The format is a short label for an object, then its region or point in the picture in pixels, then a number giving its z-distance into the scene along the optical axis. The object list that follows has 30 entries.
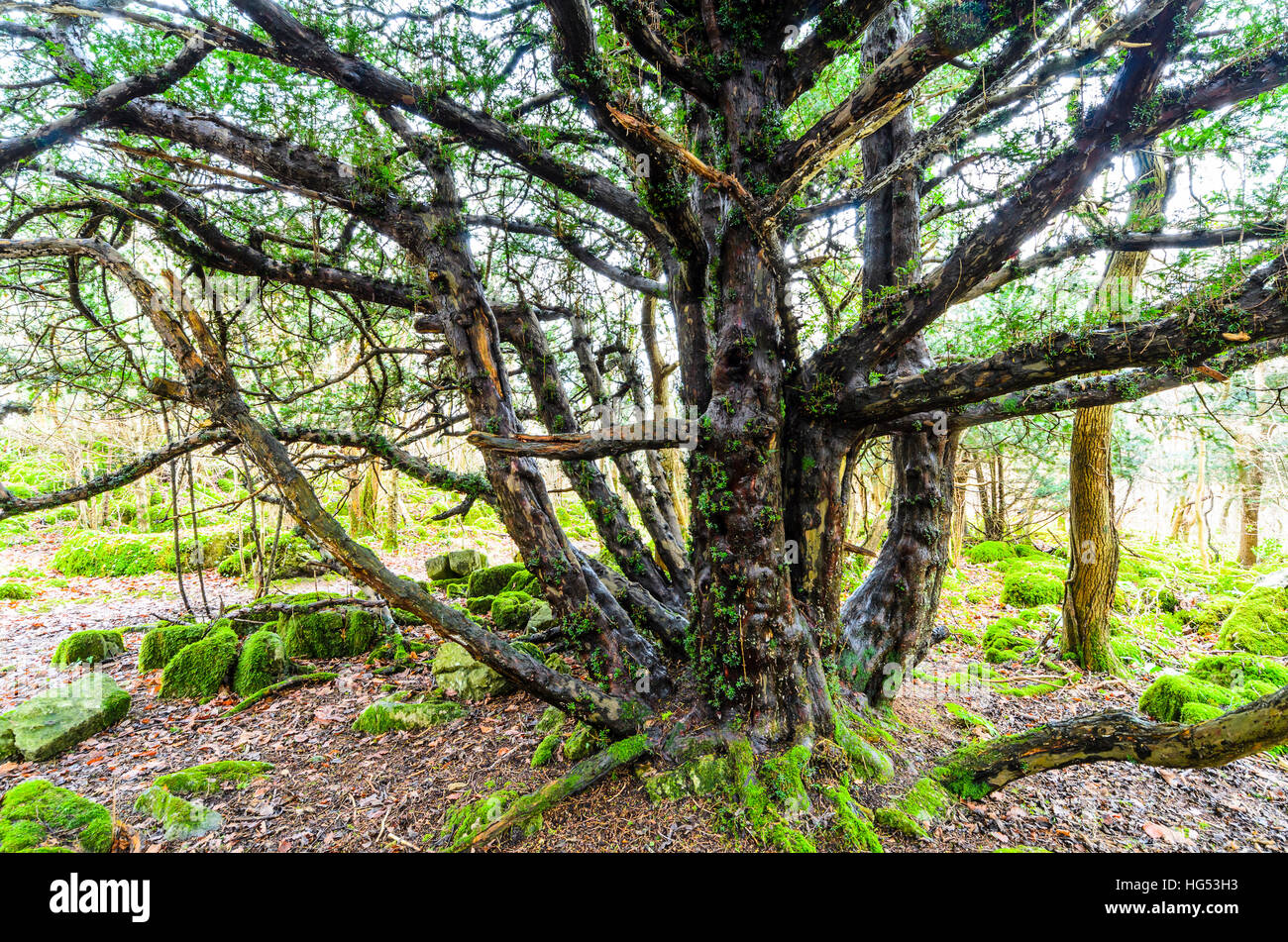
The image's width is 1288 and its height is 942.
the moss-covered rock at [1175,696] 4.54
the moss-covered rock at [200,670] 5.25
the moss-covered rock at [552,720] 4.27
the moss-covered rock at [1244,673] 4.99
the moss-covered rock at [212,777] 3.59
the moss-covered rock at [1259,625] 6.12
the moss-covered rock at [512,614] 6.63
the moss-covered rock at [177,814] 3.21
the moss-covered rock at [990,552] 11.71
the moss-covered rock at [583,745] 3.79
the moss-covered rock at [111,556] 10.51
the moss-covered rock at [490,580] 7.92
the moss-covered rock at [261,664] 5.29
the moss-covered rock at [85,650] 6.07
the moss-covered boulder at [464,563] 9.06
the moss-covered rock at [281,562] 9.06
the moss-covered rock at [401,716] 4.50
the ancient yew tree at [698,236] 2.68
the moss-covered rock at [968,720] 4.53
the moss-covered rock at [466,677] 5.00
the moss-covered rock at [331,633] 6.05
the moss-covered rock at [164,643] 5.74
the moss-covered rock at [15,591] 8.90
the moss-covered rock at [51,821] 2.70
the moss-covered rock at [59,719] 4.18
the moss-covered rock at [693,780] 3.24
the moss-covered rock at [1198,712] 4.32
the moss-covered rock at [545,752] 3.83
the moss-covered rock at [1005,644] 6.41
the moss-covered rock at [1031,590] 8.41
